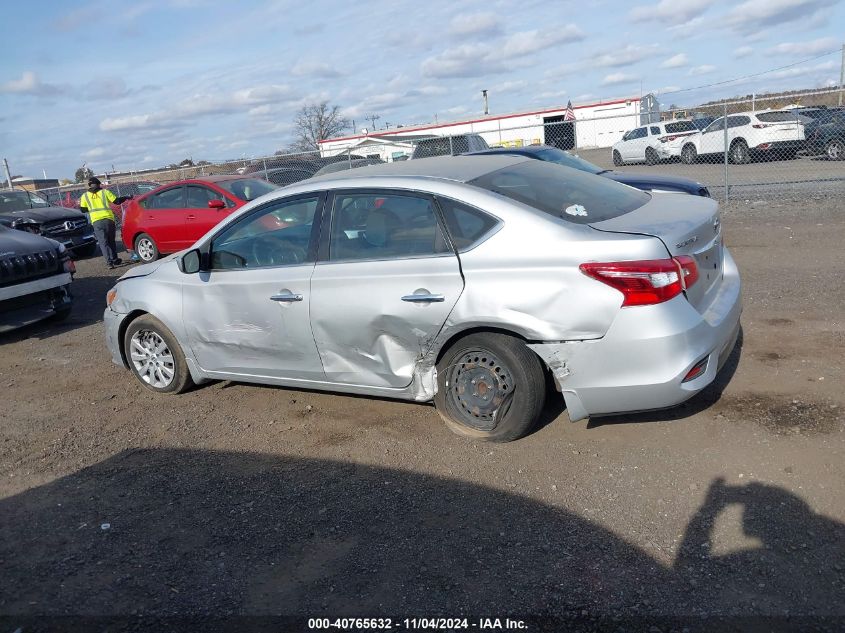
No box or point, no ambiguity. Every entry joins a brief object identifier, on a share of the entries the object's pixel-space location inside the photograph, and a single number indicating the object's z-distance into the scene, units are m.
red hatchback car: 12.41
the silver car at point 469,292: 3.82
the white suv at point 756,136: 18.73
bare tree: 65.04
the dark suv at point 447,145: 18.68
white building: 37.61
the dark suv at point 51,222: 14.47
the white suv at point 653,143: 23.06
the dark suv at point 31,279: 8.10
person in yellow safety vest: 13.27
